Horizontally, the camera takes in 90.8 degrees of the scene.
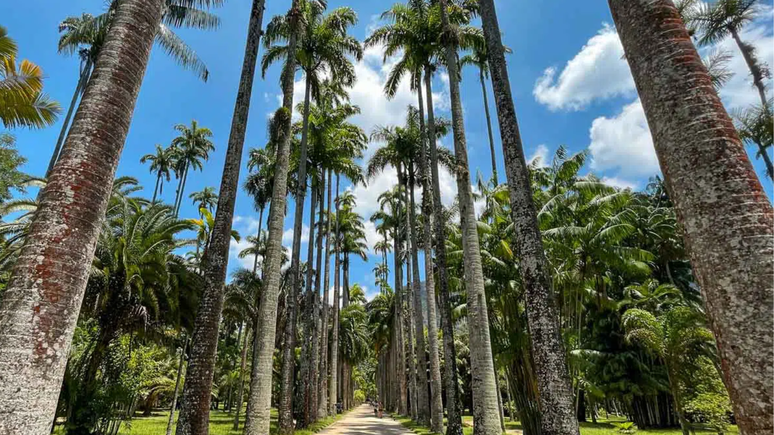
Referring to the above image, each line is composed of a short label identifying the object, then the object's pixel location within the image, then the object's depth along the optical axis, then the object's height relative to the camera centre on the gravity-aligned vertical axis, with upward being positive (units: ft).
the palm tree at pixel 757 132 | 54.19 +33.14
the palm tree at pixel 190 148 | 122.31 +70.86
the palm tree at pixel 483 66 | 63.38 +51.09
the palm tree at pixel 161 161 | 126.82 +69.22
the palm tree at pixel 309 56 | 53.83 +46.69
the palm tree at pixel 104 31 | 37.37 +43.10
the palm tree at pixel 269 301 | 30.42 +6.57
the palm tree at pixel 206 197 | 128.13 +57.86
